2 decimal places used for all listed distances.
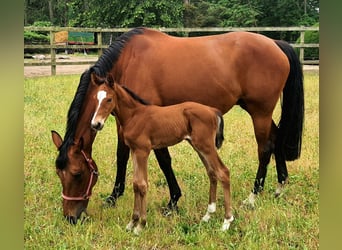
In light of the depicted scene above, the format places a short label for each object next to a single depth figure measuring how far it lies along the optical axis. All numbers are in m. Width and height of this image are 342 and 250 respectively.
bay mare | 3.26
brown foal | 2.90
